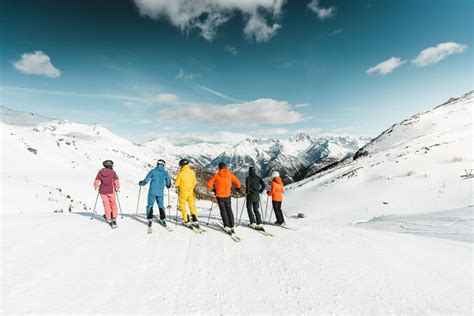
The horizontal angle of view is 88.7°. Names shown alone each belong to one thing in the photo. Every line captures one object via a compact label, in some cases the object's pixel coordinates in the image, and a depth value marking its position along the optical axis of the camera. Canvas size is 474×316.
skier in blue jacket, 9.49
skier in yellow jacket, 9.23
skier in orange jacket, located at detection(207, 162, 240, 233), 9.08
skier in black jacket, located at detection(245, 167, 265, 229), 10.24
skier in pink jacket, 9.63
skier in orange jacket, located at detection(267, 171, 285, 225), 11.05
